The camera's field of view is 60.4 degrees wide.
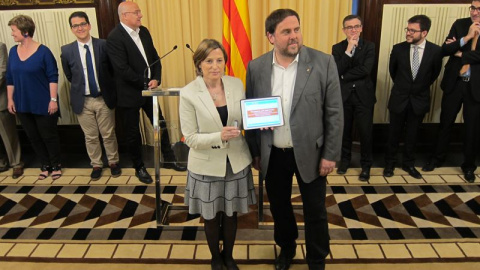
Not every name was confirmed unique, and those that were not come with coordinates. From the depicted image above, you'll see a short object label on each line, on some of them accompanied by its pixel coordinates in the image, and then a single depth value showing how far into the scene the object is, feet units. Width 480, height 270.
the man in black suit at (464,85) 11.45
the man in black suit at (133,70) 11.19
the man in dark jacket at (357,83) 11.43
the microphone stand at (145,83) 9.64
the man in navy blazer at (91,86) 11.96
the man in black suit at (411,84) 11.59
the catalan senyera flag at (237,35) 9.51
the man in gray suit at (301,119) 6.69
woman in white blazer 6.93
